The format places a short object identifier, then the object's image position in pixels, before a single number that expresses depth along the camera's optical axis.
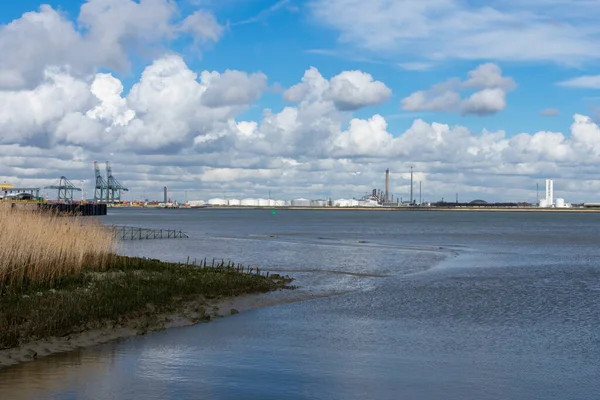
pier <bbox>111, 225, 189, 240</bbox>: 75.23
